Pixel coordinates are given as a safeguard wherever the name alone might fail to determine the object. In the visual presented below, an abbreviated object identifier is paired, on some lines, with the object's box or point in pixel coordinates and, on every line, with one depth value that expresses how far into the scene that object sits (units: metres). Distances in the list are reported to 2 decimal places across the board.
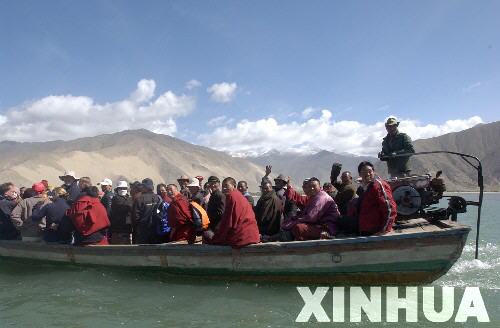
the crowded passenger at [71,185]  10.32
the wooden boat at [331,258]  6.63
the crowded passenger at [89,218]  8.47
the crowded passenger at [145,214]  8.66
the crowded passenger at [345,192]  8.27
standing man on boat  8.36
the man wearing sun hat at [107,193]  10.03
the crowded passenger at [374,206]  6.62
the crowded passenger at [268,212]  7.79
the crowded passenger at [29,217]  9.44
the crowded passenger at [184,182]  10.49
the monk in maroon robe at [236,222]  7.20
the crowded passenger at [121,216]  9.07
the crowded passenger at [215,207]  7.62
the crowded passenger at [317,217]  7.26
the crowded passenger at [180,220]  7.82
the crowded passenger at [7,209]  9.55
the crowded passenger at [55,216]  8.89
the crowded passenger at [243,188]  10.84
